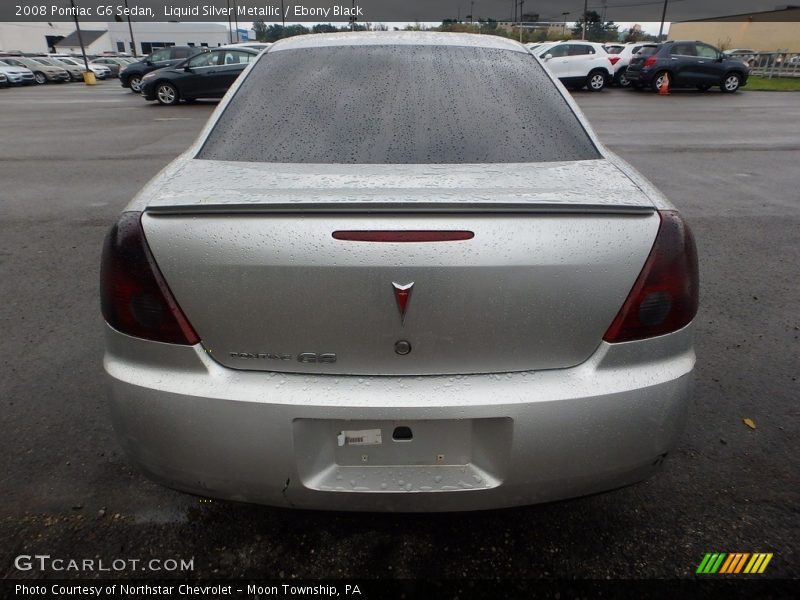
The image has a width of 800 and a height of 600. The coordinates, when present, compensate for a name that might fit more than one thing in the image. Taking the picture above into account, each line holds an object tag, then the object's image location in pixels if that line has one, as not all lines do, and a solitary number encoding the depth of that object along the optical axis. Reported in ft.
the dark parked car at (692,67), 63.16
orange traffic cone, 63.62
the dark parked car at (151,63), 67.67
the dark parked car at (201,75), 52.90
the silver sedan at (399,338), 4.83
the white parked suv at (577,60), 66.28
